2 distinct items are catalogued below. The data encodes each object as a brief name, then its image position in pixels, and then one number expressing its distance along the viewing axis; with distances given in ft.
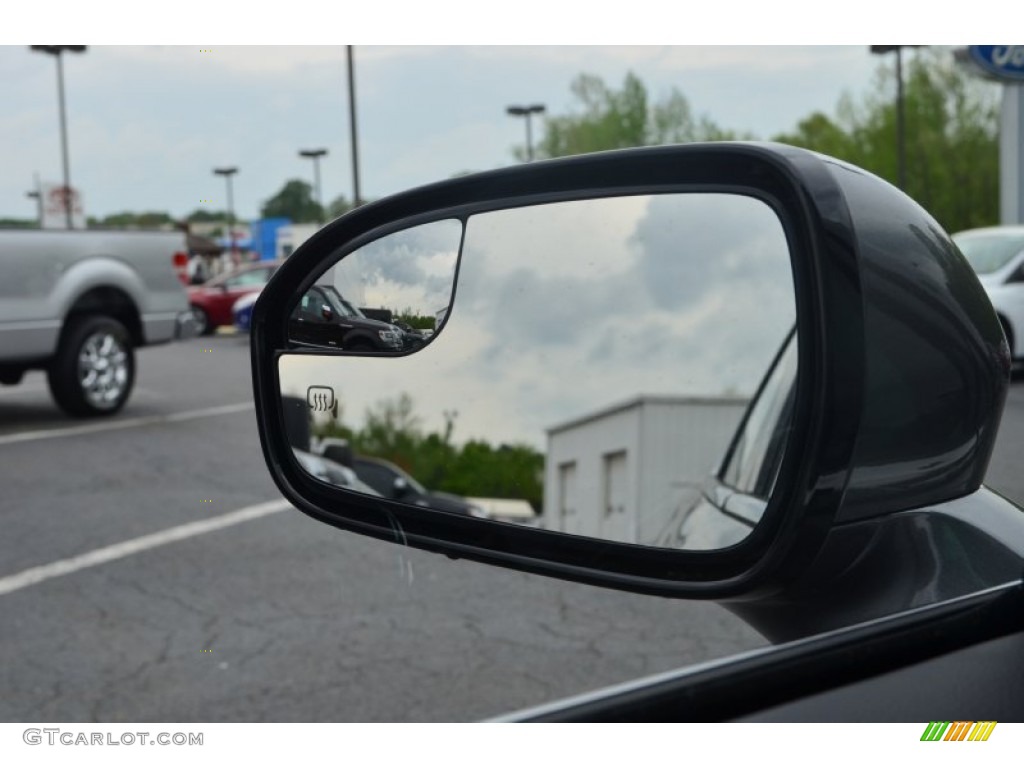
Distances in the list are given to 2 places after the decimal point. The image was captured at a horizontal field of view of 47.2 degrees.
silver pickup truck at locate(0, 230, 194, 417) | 26.99
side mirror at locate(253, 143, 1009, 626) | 2.81
